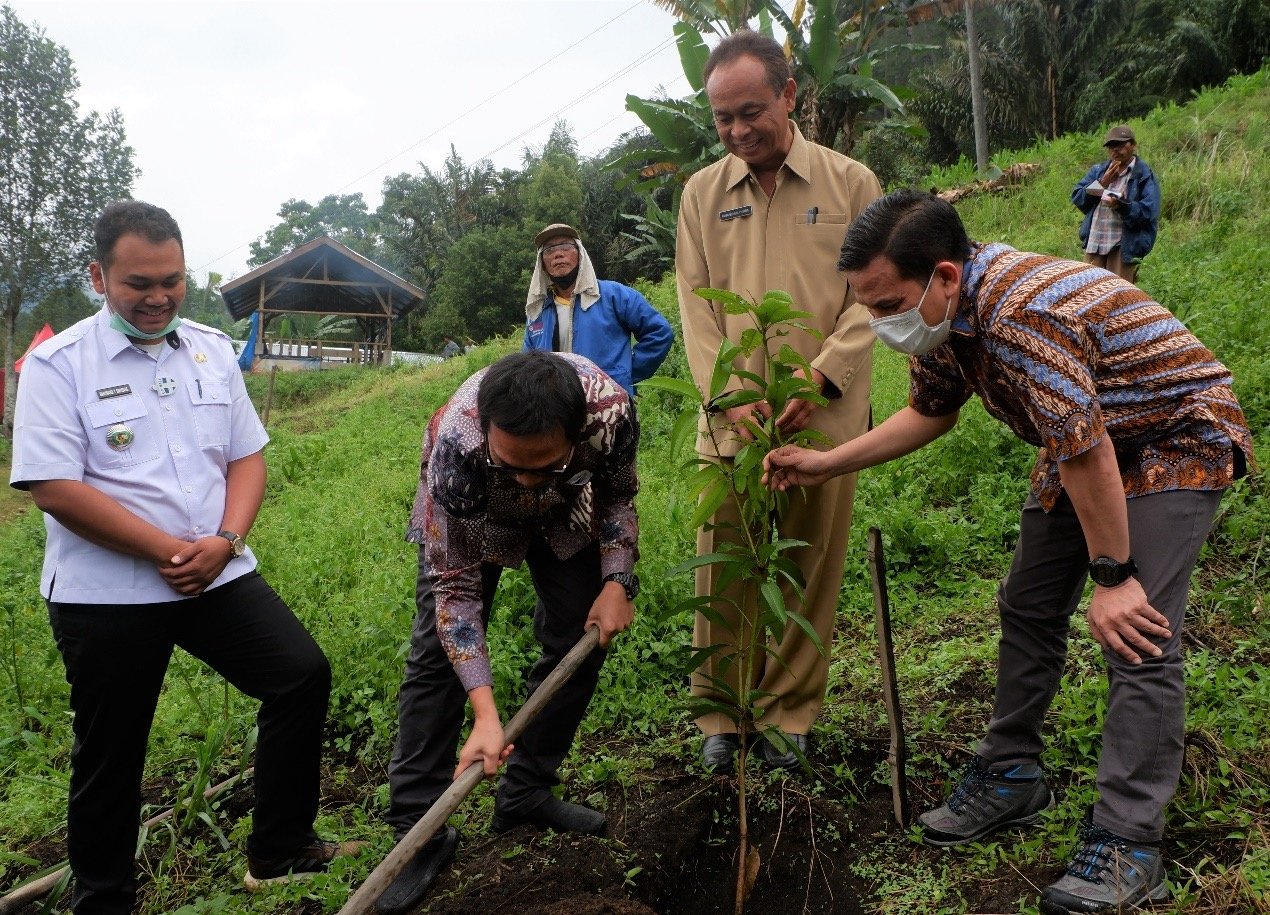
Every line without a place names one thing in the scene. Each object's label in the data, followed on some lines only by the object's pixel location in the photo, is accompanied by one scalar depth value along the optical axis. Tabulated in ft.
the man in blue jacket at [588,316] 17.70
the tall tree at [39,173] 90.38
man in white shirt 8.21
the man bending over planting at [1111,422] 6.77
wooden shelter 77.30
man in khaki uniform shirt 9.51
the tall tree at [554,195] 81.05
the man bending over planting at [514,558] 7.43
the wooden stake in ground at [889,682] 9.05
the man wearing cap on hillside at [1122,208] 23.29
